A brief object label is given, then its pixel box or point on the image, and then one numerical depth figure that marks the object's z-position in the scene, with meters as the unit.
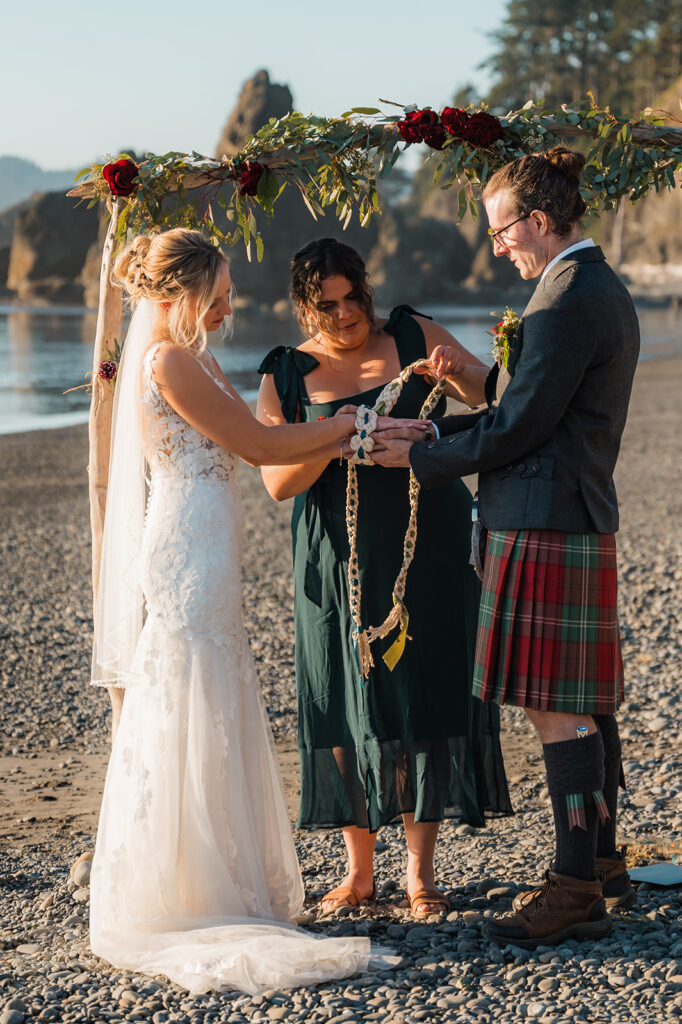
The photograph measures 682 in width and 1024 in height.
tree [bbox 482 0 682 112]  80.19
